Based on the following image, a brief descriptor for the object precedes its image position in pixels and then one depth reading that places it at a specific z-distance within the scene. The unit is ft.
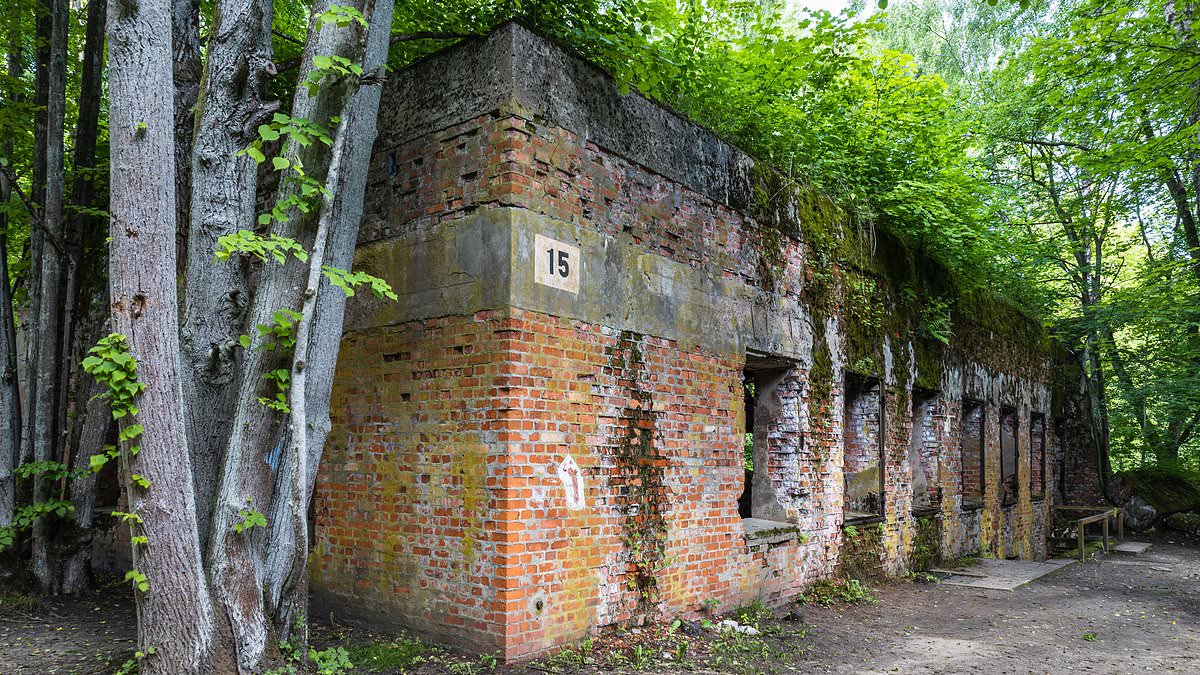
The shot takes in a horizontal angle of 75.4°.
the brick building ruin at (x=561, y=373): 16.69
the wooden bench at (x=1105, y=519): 40.22
